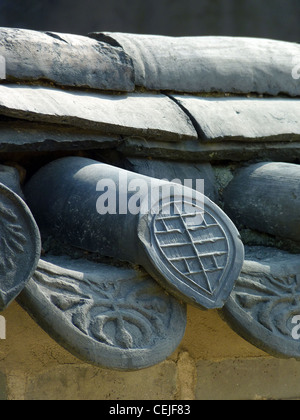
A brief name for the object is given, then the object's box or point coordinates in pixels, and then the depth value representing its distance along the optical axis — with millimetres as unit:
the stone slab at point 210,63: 1770
